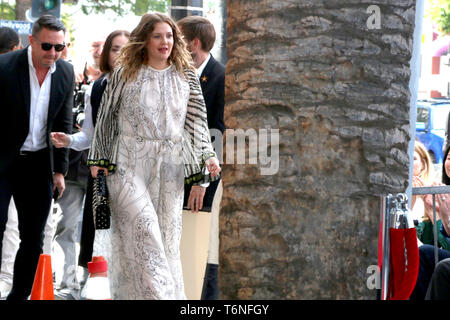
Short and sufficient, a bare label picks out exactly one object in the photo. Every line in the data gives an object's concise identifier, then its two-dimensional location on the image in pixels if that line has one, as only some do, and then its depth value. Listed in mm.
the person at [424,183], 8533
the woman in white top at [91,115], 9441
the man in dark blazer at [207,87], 8843
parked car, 30007
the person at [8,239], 10475
